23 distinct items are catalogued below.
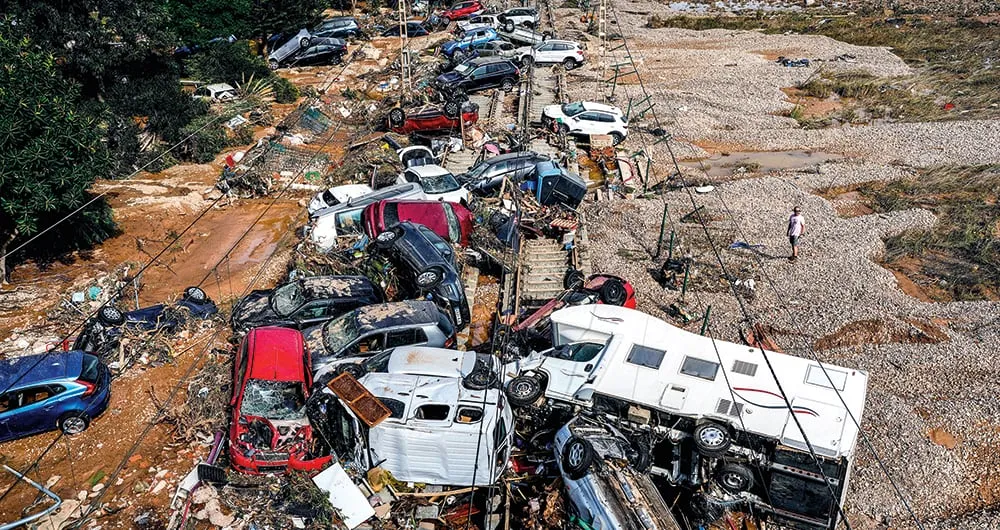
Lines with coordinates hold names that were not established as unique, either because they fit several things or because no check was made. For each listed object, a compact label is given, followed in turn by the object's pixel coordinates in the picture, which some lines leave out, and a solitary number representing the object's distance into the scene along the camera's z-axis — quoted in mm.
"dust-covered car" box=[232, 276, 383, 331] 14258
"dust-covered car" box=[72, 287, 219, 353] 13945
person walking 17547
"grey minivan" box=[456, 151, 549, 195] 20078
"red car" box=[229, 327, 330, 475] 10773
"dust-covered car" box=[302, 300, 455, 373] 13102
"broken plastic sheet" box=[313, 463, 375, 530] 10117
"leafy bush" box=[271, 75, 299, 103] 29844
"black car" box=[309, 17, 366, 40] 37219
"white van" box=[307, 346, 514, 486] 10438
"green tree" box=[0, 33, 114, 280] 15844
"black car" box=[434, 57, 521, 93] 29141
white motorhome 10055
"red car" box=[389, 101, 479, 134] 24344
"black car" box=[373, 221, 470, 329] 14797
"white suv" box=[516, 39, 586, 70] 34000
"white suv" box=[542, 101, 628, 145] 25078
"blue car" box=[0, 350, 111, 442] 11820
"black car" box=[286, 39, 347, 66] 34562
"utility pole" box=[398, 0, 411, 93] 27062
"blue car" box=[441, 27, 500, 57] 33812
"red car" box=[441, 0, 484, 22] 42750
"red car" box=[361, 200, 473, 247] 17141
